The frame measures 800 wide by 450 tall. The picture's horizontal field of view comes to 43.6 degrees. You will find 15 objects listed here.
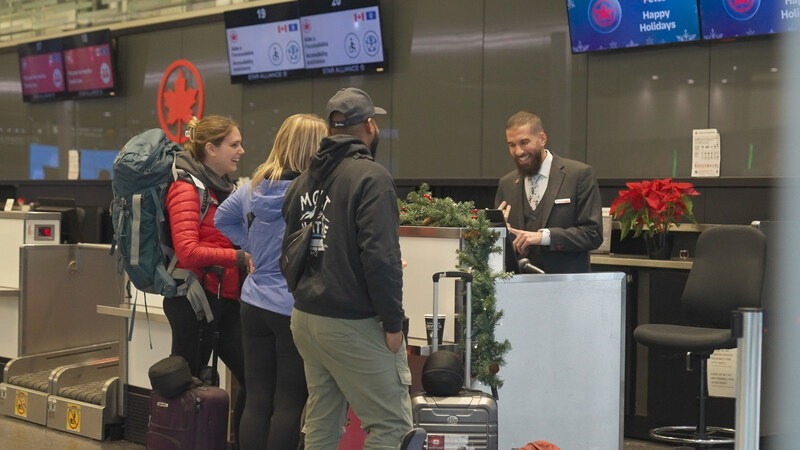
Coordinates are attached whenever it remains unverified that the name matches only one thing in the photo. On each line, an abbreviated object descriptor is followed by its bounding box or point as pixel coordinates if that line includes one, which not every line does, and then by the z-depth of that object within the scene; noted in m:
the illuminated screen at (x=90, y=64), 9.30
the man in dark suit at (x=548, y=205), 4.07
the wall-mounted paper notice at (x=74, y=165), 9.84
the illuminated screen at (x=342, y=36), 7.23
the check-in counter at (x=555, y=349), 3.55
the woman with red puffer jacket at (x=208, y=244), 3.77
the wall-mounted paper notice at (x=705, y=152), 5.59
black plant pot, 5.13
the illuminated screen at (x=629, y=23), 5.57
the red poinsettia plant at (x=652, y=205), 5.02
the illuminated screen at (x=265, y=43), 7.82
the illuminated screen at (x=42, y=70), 9.81
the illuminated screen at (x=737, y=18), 5.21
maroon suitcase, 3.79
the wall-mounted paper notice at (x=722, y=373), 4.77
